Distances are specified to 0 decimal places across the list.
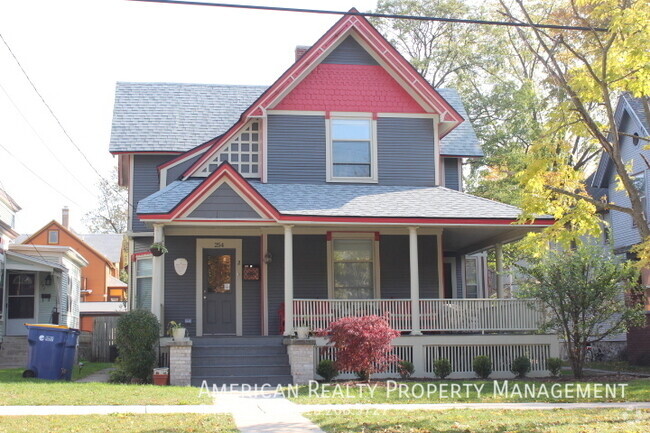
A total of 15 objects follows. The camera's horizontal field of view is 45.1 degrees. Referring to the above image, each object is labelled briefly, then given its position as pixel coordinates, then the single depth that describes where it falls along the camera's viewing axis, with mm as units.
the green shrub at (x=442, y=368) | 17438
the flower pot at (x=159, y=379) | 15844
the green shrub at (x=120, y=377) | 16109
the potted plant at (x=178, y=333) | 16203
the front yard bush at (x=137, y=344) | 16016
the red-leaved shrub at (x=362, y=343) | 15461
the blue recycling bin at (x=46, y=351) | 16359
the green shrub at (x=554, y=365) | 17781
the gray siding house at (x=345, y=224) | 18266
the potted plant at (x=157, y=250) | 16984
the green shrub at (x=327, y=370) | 16625
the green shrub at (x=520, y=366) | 17828
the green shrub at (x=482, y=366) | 17625
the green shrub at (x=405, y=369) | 17281
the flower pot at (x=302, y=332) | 16906
